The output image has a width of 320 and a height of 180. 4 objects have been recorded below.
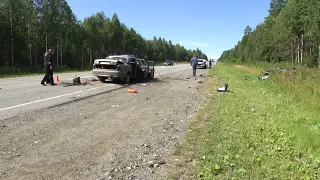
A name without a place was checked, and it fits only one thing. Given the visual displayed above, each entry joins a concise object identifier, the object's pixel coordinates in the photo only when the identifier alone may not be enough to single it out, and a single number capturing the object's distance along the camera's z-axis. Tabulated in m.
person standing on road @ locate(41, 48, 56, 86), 14.93
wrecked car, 16.08
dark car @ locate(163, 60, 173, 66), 64.16
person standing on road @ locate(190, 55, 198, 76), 25.00
